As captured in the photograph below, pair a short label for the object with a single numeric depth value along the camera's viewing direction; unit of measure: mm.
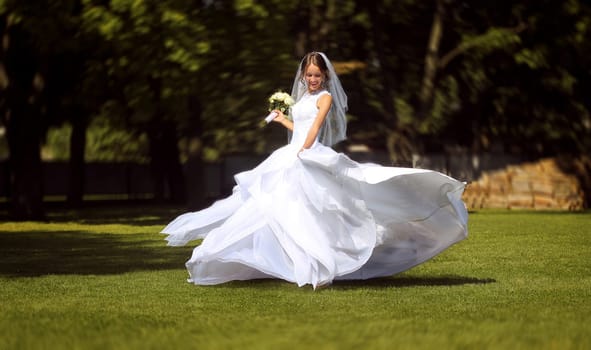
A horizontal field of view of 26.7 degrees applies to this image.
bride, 11766
